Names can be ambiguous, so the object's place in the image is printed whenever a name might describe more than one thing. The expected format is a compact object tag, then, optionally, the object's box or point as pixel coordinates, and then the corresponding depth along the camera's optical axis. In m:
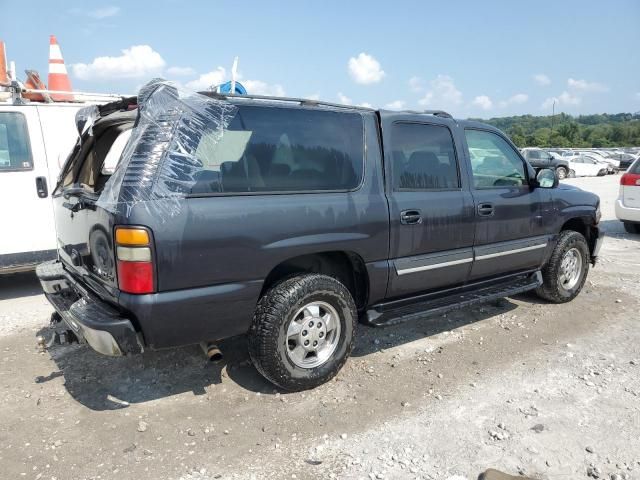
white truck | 5.31
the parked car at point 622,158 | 33.50
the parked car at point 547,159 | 26.84
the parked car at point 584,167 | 29.53
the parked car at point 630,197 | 9.07
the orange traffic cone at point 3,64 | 6.99
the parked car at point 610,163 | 31.68
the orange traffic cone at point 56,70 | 8.24
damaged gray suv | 2.77
